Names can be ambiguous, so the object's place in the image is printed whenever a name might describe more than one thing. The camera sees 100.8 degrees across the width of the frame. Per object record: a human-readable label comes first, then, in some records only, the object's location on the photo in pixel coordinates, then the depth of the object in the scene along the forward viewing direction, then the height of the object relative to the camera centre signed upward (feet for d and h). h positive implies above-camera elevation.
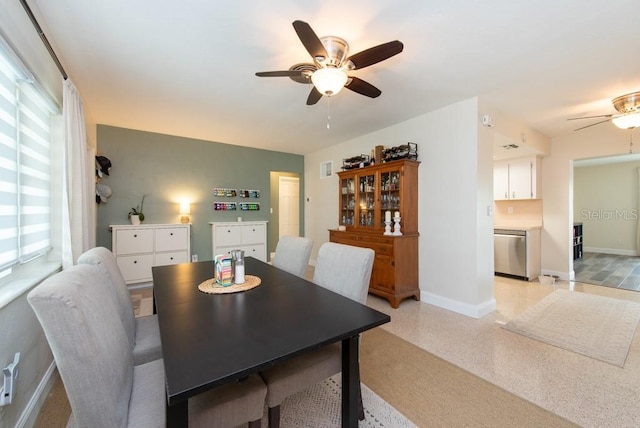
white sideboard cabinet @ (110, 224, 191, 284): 12.23 -1.59
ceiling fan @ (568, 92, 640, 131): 9.18 +3.49
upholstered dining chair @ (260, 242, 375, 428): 3.90 -2.37
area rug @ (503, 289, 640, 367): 7.45 -3.89
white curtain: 6.74 +0.92
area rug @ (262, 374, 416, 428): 4.88 -3.91
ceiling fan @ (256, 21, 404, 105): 5.36 +3.36
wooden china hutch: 10.80 -0.87
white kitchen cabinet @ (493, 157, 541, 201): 14.82 +1.75
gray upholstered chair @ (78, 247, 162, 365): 4.66 -1.96
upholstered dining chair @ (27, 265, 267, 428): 2.60 -1.75
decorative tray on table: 5.19 -1.52
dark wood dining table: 2.75 -1.60
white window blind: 4.86 +1.01
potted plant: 13.07 +0.01
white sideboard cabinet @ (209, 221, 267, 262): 14.98 -1.44
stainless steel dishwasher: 14.33 -2.41
